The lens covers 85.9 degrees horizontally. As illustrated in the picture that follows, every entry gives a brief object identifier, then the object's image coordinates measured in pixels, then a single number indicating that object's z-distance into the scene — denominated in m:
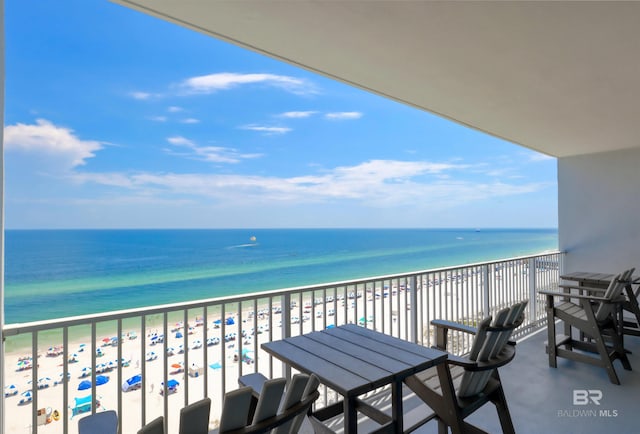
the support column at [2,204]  1.56
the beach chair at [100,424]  1.28
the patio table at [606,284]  4.27
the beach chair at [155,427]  0.98
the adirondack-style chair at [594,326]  3.34
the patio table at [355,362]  1.57
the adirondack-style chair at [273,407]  1.10
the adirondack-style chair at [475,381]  1.98
